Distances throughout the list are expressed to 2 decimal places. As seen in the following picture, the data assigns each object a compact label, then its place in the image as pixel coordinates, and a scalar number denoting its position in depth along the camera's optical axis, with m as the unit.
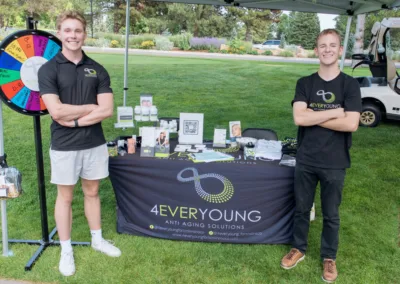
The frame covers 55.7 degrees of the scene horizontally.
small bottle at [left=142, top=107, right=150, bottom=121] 3.29
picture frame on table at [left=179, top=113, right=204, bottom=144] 3.03
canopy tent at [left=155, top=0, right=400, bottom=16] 4.61
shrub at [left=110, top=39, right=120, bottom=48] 22.83
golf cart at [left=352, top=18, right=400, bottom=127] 6.59
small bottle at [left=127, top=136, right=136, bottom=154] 2.84
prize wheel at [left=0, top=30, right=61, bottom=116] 2.23
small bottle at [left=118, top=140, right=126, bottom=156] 2.81
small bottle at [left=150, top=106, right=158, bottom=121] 3.28
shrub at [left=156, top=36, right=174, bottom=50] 22.97
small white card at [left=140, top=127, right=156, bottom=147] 2.76
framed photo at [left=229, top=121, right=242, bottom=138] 3.16
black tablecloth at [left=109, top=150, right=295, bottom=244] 2.68
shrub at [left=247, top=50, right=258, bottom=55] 23.11
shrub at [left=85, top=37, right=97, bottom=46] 22.45
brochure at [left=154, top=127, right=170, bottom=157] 2.80
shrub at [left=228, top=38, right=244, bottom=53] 22.95
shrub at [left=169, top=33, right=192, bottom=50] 23.63
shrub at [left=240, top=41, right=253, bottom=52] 23.58
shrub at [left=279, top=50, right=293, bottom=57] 22.60
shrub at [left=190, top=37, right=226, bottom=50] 23.64
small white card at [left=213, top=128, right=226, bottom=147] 3.08
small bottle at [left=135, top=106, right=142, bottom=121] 3.30
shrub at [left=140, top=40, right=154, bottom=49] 22.83
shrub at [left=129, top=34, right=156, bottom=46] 23.17
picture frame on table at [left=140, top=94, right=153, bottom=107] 3.33
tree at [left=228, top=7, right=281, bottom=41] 29.13
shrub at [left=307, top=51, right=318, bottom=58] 22.99
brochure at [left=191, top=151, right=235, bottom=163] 2.72
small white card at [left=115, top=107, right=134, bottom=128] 3.33
